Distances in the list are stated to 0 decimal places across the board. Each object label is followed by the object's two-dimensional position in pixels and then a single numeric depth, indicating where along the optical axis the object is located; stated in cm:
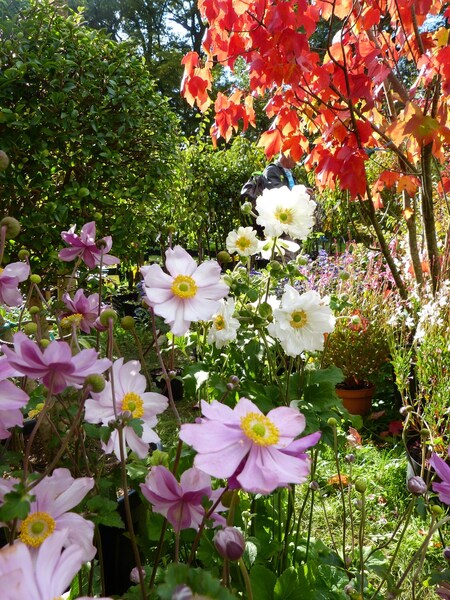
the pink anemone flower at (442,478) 51
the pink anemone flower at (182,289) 65
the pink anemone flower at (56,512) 45
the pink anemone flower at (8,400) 45
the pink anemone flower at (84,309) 82
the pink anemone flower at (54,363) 46
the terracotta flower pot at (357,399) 294
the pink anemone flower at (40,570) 29
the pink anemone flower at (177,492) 53
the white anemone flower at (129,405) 60
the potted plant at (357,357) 295
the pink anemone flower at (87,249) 88
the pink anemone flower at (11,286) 71
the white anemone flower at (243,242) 122
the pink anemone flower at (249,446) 42
